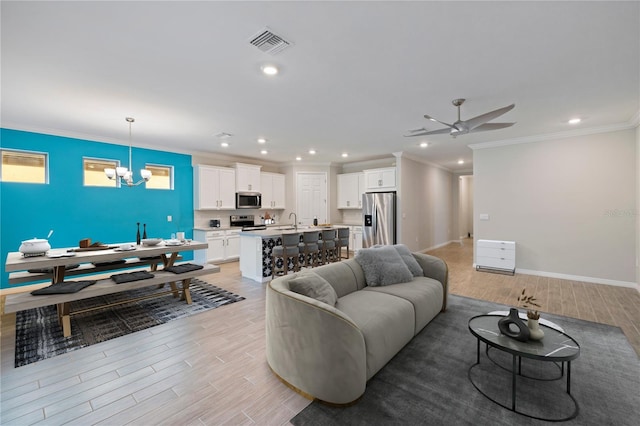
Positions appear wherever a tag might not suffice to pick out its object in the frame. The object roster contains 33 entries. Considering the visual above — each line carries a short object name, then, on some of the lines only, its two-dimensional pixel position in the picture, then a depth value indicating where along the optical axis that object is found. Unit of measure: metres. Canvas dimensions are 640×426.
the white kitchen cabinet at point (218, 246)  6.63
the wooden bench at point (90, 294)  2.84
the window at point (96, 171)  5.41
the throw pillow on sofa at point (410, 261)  3.66
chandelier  4.21
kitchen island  5.12
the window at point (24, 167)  4.65
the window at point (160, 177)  6.34
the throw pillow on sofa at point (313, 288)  2.38
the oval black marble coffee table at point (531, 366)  1.87
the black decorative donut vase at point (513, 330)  2.07
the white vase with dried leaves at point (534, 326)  2.08
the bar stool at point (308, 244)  5.36
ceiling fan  3.18
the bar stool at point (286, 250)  4.88
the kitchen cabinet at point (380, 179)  7.54
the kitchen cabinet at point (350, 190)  8.45
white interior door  8.66
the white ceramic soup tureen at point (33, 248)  3.18
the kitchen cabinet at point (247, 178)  7.48
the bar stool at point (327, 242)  5.85
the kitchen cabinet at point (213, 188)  6.82
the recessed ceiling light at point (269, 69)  2.74
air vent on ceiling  2.22
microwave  7.52
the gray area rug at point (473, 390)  1.82
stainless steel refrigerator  7.39
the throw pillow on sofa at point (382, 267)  3.28
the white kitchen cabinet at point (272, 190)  8.23
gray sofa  1.90
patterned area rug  2.81
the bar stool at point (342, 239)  6.14
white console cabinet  5.67
